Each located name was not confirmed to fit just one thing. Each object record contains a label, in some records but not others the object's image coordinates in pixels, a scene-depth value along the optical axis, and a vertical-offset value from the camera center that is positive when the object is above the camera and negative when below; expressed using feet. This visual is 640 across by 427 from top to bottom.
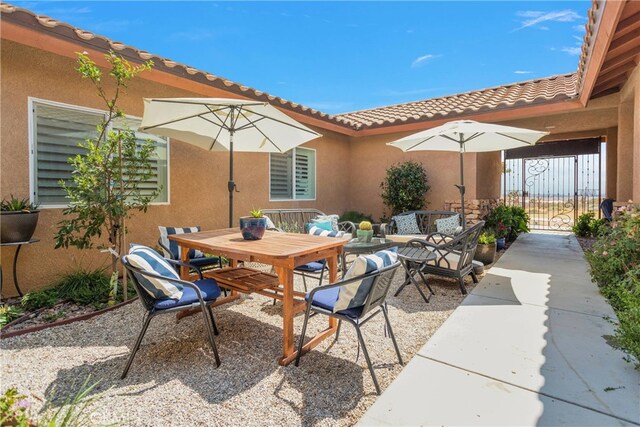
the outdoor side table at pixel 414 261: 14.44 -2.44
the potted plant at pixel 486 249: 20.66 -2.71
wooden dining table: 9.20 -1.42
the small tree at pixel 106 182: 12.57 +1.11
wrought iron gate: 35.19 +3.67
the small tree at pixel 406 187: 27.04 +1.83
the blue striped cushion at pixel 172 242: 13.67 -1.40
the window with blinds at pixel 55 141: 14.19 +3.12
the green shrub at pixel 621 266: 8.79 -2.46
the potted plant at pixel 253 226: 11.96 -0.68
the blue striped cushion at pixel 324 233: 13.85 -1.10
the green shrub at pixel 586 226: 30.33 -1.68
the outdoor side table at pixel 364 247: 16.30 -2.02
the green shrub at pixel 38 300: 12.76 -3.82
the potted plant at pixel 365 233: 17.42 -1.37
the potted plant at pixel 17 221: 12.01 -0.49
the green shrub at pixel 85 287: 13.66 -3.57
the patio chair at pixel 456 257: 14.56 -2.35
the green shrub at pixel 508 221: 26.68 -1.09
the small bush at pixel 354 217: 30.14 -0.84
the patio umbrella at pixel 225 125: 13.17 +4.09
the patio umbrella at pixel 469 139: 17.04 +4.20
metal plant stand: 12.92 -2.37
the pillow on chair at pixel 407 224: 24.15 -1.21
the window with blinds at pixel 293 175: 25.93 +2.92
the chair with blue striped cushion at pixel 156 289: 8.47 -2.27
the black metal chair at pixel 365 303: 7.94 -2.62
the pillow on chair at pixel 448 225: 21.80 -1.16
